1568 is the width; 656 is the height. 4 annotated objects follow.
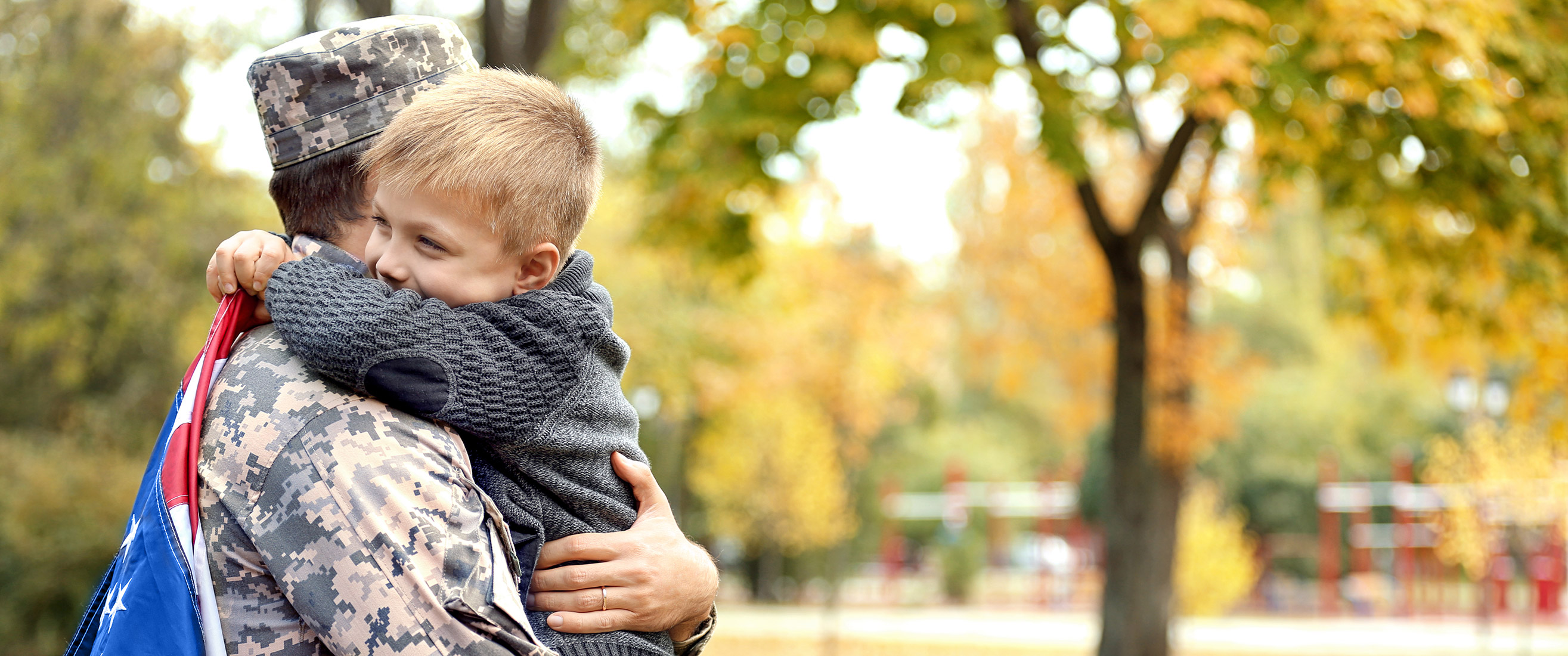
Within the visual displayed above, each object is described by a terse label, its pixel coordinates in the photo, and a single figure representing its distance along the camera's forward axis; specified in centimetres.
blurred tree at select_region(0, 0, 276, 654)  945
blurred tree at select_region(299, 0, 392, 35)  1166
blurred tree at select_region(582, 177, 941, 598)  1738
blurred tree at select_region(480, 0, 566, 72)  903
